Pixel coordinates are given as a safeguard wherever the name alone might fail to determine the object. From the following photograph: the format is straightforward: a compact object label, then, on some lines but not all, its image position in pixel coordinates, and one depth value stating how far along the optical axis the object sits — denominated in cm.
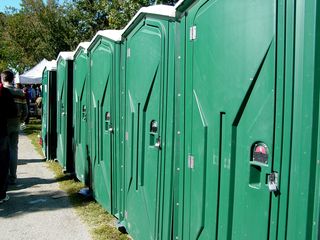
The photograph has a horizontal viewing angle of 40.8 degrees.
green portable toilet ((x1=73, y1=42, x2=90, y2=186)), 707
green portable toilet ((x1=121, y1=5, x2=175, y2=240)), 391
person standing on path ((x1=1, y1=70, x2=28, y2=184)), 734
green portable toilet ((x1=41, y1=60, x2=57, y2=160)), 991
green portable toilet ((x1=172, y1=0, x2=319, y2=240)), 231
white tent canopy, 2281
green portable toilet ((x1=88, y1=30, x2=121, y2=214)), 550
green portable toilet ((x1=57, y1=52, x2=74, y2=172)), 827
